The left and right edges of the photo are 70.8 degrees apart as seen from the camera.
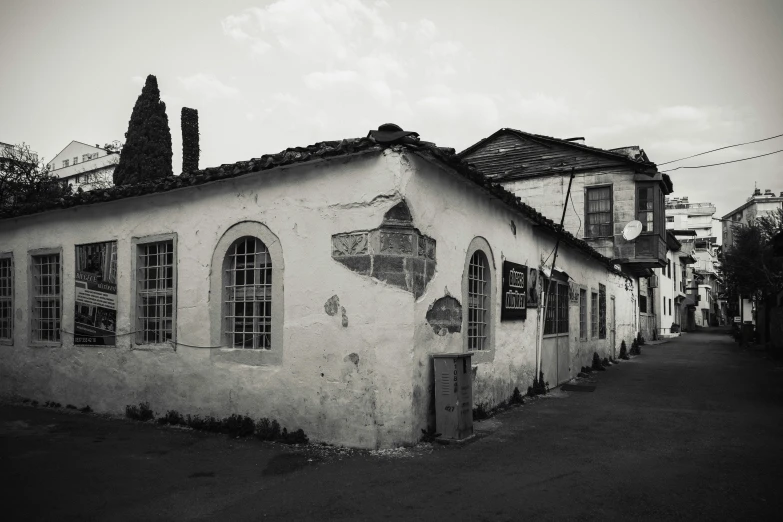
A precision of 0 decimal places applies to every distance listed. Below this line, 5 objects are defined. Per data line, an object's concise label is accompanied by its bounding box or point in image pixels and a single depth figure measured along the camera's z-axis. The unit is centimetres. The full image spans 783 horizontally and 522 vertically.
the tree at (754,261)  2462
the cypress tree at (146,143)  1594
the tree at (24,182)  1800
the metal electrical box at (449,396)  652
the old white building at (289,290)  633
